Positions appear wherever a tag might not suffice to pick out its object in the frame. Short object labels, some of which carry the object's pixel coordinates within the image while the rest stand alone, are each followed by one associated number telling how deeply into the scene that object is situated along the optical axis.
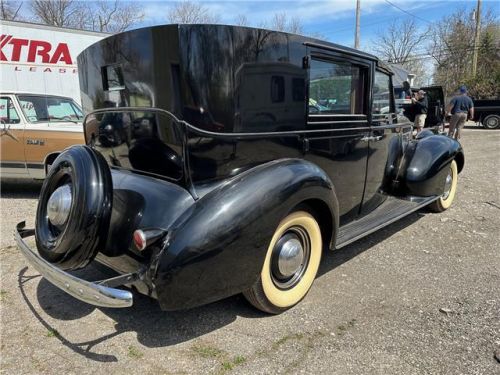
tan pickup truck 6.08
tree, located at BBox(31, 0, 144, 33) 32.53
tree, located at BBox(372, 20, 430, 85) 45.28
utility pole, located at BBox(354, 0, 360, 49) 20.25
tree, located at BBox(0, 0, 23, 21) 29.38
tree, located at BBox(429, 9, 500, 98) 27.34
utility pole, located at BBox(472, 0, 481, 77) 26.45
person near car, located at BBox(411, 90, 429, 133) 11.72
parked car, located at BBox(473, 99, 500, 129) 18.28
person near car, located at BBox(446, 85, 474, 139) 11.84
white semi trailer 9.50
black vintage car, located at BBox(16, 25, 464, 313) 2.27
